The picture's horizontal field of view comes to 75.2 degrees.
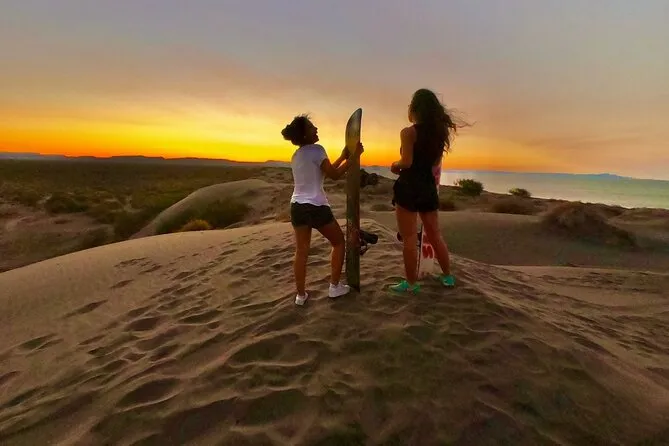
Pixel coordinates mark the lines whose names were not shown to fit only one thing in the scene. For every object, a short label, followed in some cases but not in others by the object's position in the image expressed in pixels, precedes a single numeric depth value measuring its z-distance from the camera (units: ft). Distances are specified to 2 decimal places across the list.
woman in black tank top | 13.78
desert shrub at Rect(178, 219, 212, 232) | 49.85
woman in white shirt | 13.42
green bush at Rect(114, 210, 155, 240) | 60.80
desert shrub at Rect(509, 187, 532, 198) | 108.15
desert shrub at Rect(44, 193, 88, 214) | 74.79
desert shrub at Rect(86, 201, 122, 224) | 68.18
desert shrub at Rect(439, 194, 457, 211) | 63.72
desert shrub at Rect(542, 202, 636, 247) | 40.19
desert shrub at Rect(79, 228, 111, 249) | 54.44
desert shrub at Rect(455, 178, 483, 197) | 91.04
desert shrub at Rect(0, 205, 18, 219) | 72.79
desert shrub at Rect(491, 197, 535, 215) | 60.64
